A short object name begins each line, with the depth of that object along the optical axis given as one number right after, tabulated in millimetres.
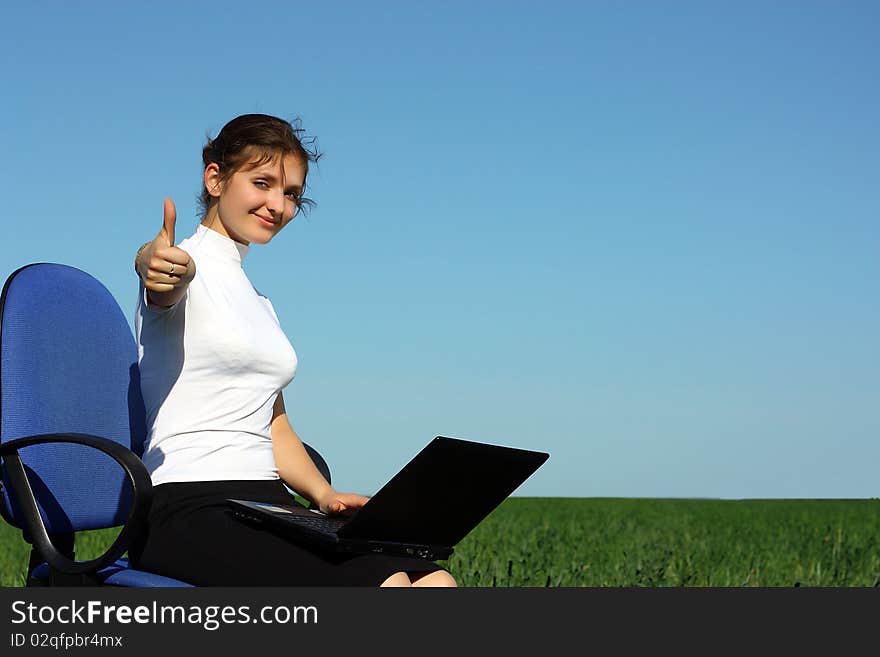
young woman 2490
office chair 2727
